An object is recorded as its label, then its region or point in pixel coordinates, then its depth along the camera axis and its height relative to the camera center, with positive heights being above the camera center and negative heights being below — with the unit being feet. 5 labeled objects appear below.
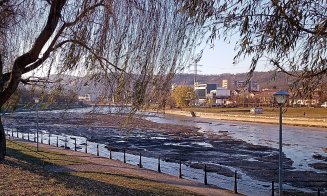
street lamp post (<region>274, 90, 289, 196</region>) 28.03 +0.05
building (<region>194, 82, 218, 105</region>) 459.32 +6.58
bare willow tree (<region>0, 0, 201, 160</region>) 25.71 +2.92
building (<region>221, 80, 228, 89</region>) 453.99 +14.65
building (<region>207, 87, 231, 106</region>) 472.85 +1.75
